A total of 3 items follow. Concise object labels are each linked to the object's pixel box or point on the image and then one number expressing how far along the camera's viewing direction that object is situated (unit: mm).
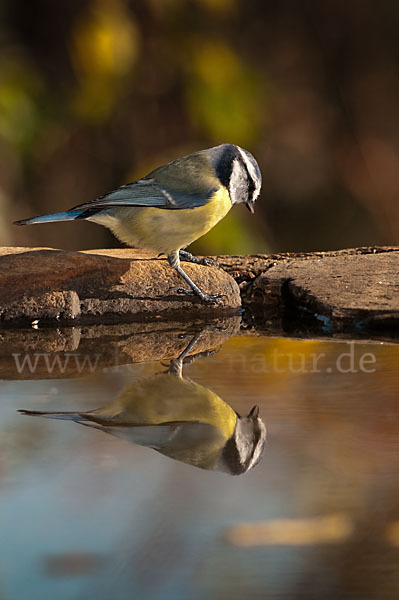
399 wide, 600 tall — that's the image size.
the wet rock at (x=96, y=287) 5836
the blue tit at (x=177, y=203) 6031
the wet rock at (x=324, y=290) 5504
